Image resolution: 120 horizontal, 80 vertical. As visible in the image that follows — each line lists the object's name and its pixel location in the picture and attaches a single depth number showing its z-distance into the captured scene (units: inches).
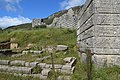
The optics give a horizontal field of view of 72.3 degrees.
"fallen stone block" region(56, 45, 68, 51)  199.7
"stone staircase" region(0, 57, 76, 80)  110.2
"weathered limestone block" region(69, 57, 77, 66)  117.8
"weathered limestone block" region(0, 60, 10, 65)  142.7
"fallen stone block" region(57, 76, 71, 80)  97.4
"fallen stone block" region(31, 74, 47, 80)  107.5
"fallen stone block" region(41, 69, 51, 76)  107.6
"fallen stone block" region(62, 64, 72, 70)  110.7
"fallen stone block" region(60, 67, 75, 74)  107.5
